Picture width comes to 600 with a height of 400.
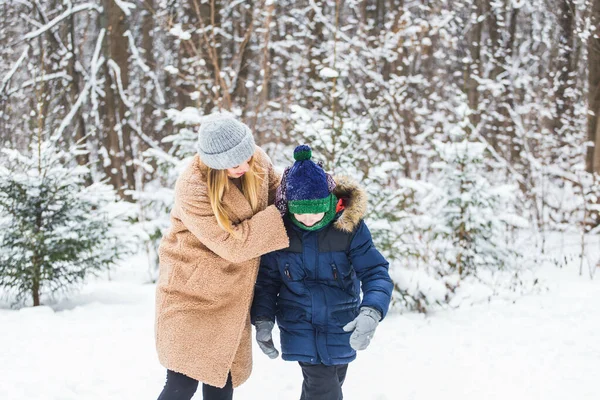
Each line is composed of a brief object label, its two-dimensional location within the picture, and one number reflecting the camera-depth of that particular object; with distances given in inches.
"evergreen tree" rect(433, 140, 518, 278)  213.0
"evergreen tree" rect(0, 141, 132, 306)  204.2
